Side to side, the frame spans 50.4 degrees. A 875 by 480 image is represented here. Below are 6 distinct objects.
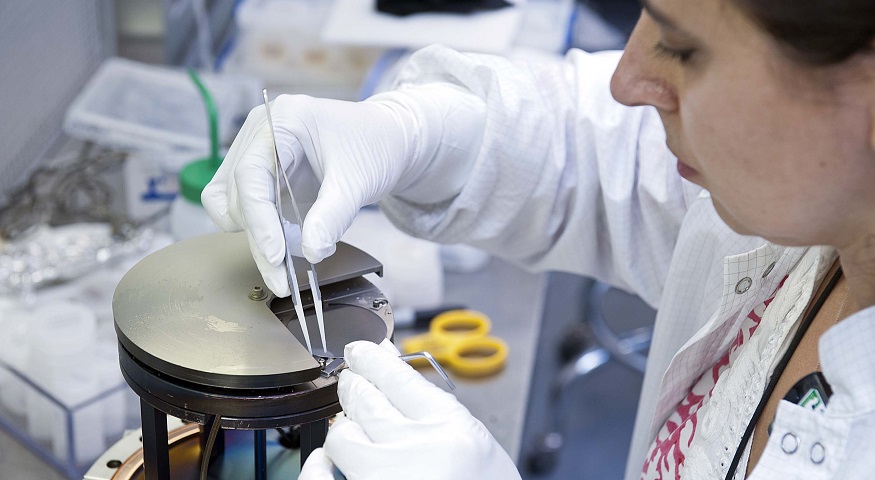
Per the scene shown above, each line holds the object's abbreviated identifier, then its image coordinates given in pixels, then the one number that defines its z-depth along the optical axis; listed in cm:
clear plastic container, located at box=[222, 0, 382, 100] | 205
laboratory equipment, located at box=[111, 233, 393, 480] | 72
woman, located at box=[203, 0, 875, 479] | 65
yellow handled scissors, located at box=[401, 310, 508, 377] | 140
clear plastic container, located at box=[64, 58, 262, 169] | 170
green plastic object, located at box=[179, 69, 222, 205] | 139
